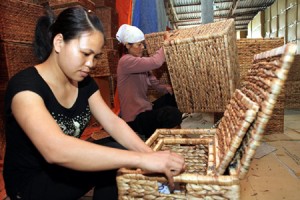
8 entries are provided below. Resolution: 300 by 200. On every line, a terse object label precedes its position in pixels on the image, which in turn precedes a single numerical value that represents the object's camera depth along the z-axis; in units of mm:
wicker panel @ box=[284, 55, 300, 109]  4133
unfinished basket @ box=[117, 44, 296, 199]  739
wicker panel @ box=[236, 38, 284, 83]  2909
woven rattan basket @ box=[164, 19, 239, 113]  1542
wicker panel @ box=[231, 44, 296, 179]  715
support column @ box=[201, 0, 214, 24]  3662
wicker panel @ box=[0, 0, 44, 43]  2020
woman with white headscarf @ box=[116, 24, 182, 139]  2014
